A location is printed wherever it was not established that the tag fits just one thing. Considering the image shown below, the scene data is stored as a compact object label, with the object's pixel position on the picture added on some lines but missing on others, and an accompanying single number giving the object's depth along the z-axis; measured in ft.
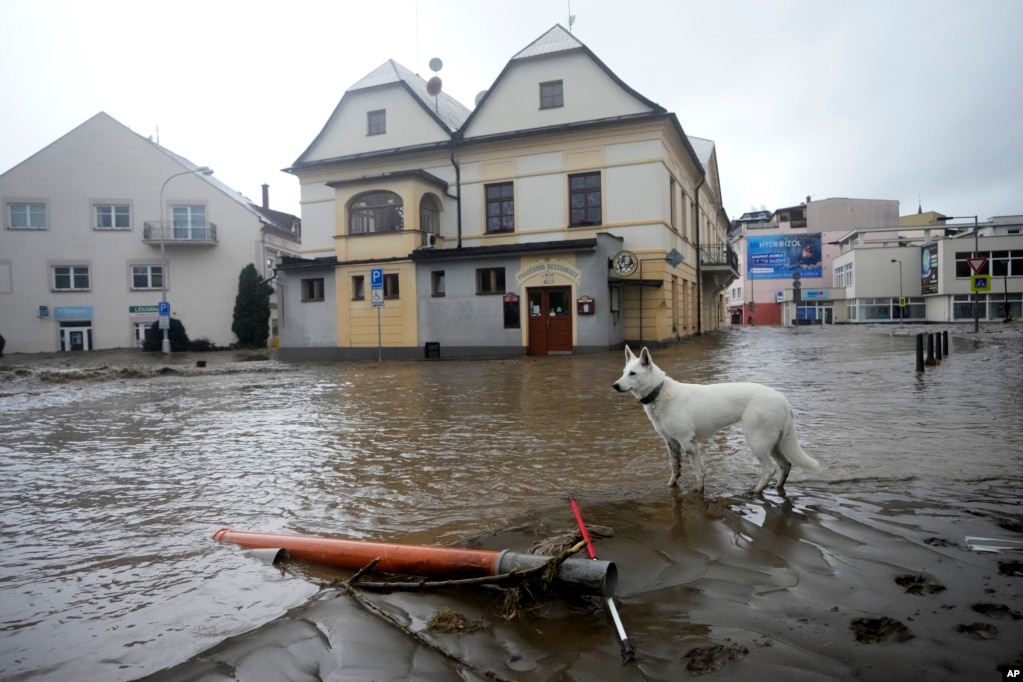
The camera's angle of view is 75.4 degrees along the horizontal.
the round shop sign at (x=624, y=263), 82.58
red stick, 12.21
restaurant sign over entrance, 81.66
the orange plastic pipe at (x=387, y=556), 12.44
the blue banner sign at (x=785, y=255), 253.85
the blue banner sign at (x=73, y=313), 135.13
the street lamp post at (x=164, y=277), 120.47
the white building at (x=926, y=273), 199.41
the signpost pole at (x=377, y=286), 73.67
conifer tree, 137.18
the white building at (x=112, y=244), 135.54
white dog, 17.69
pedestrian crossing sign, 94.40
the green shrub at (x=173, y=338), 130.82
